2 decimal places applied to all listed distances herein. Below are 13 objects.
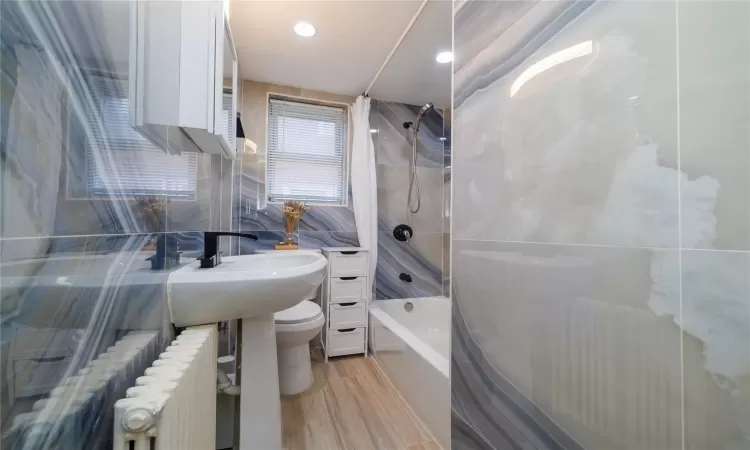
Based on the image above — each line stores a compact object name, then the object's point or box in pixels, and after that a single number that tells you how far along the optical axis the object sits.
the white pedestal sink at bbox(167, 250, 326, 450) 0.74
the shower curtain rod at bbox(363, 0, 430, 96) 1.48
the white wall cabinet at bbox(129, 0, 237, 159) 0.71
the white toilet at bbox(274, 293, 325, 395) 1.57
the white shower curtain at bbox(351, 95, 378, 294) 2.35
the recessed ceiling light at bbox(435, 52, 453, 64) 1.89
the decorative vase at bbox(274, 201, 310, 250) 2.21
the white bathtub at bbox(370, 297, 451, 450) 1.28
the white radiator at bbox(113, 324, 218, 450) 0.43
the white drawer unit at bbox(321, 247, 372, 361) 2.08
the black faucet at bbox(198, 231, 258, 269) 1.01
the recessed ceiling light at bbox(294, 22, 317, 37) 1.61
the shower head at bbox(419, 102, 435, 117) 2.36
